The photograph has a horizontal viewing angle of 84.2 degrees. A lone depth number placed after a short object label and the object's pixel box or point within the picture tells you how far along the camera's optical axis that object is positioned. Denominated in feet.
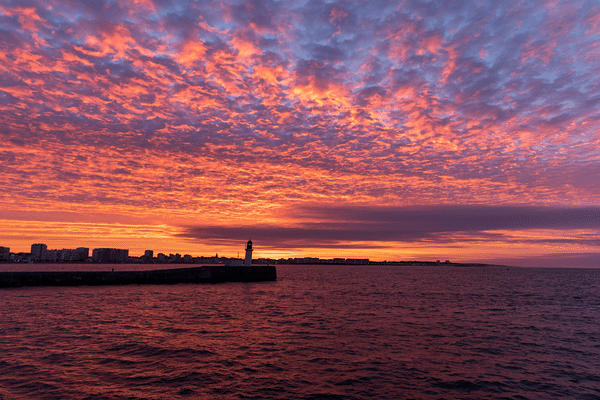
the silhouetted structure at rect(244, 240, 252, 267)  234.74
